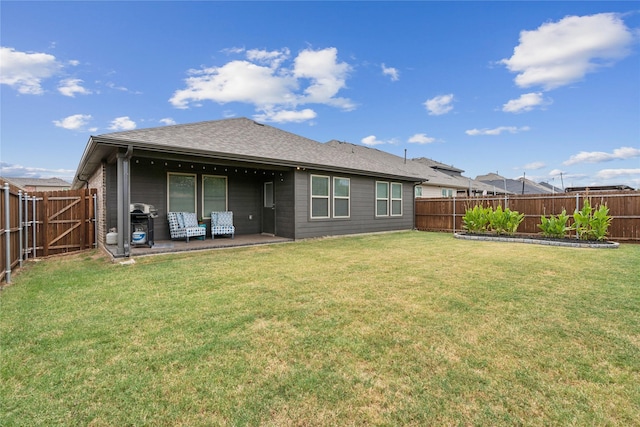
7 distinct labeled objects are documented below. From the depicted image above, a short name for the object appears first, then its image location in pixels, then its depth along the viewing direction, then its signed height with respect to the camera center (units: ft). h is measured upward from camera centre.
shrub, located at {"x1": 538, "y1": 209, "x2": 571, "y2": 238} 29.17 -1.77
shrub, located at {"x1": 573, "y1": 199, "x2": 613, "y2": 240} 26.89 -1.36
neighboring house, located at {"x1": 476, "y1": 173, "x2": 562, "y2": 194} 90.58 +8.00
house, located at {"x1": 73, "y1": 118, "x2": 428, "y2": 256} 22.79 +3.12
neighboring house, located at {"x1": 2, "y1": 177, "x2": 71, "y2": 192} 106.75 +10.93
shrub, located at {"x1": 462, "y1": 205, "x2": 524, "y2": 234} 32.01 -1.28
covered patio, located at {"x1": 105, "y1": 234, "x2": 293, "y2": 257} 22.99 -2.91
